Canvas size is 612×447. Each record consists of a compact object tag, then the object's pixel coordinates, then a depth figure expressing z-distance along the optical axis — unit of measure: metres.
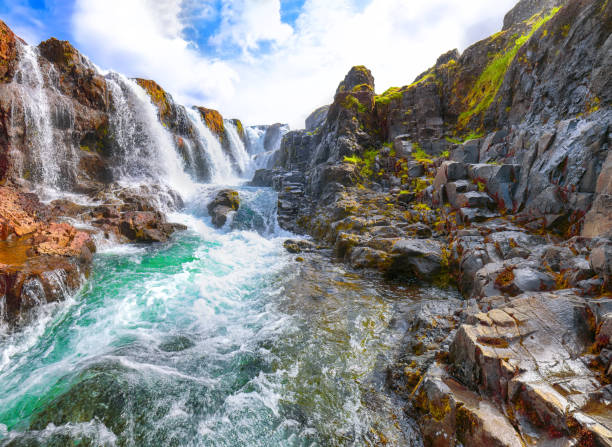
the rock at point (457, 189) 10.95
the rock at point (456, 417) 2.94
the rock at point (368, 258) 10.09
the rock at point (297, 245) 13.98
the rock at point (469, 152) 14.58
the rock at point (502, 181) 9.48
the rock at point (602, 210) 5.50
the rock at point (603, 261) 4.11
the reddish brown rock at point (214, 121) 32.72
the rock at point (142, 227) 14.26
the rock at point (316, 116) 56.83
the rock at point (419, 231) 11.53
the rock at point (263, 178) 30.04
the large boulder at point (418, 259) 9.16
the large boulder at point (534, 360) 2.77
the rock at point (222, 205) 18.91
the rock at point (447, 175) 11.96
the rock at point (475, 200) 9.97
